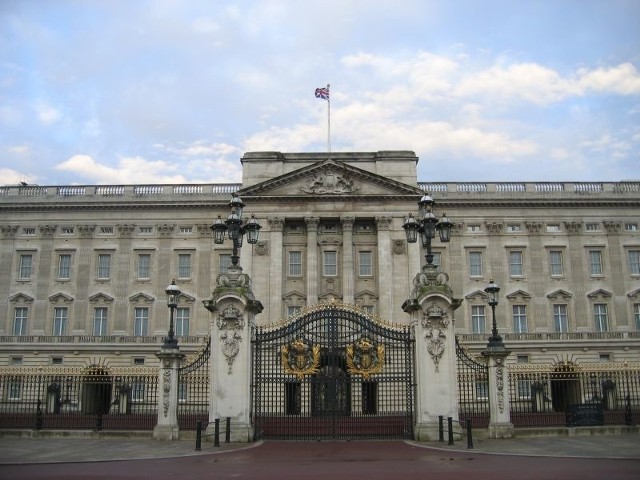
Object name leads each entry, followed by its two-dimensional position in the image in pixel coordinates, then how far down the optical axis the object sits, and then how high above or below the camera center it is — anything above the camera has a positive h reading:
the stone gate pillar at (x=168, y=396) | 23.20 -0.77
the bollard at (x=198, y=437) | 19.34 -1.85
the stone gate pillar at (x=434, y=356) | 21.88 +0.55
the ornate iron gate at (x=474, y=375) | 23.69 -0.10
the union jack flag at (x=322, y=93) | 51.62 +21.82
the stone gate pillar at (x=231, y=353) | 22.09 +0.70
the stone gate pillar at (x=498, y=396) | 23.22 -0.85
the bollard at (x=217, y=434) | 20.40 -1.86
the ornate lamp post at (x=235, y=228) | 23.36 +5.27
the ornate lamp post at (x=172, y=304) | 24.08 +2.84
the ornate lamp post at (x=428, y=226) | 23.61 +5.31
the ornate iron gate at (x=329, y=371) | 22.89 +0.07
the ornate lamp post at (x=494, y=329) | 23.91 +1.65
